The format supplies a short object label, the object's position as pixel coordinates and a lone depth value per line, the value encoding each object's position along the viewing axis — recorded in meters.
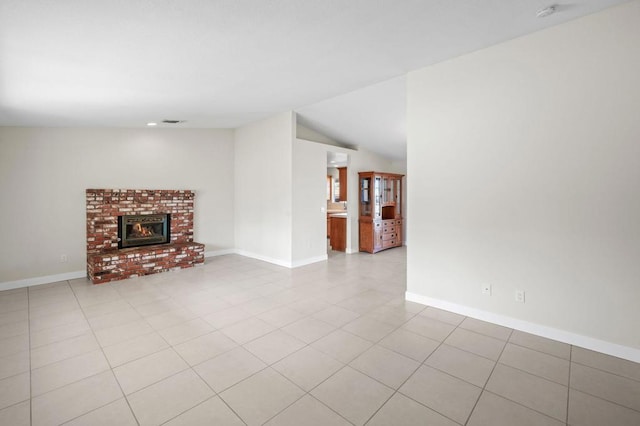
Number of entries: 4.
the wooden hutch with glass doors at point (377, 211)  6.85
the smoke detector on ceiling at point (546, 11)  2.33
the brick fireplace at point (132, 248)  4.68
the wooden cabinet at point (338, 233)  7.04
